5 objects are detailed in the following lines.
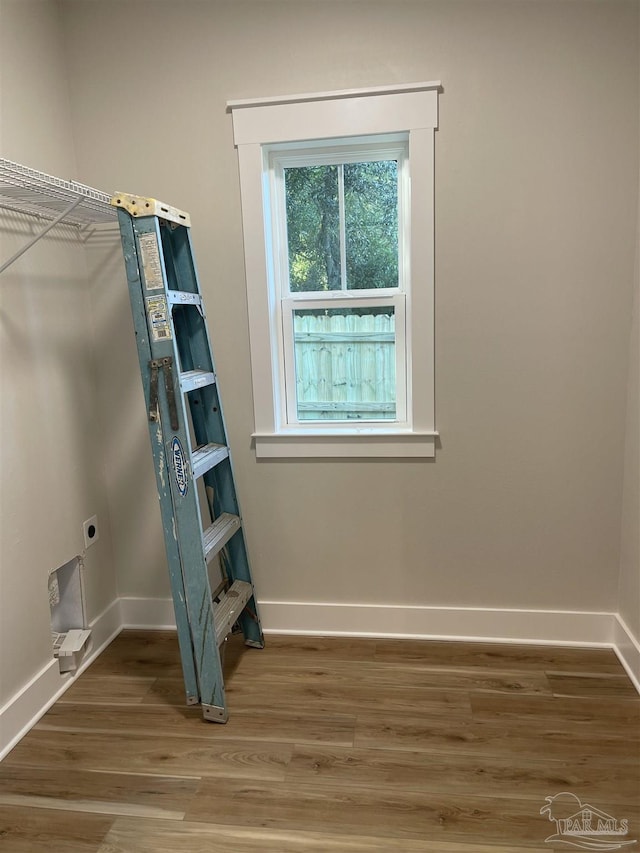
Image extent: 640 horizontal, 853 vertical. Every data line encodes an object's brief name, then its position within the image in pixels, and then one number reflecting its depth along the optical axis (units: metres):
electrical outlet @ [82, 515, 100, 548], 2.46
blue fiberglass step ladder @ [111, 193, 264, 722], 1.92
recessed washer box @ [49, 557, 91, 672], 2.38
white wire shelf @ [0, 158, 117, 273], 1.77
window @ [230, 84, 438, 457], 2.25
